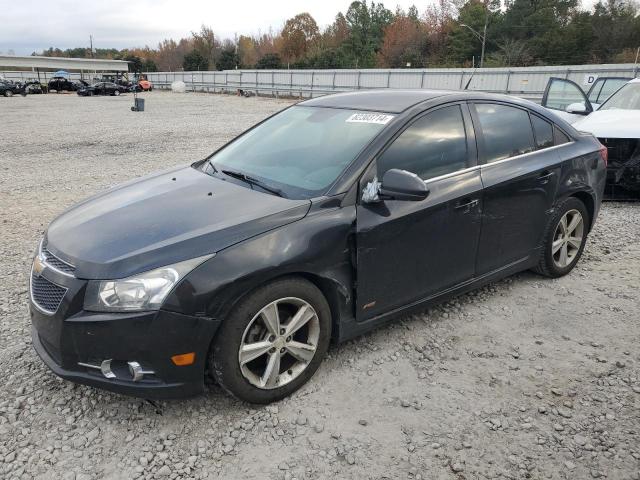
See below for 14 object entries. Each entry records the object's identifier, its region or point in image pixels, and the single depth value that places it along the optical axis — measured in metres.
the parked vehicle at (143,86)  54.35
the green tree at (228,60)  84.81
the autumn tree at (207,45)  93.31
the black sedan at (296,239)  2.53
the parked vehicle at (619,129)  6.79
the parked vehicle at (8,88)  41.62
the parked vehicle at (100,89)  45.09
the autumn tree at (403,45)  71.00
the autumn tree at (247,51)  94.81
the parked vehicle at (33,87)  45.89
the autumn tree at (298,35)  99.38
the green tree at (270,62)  79.75
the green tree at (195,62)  88.69
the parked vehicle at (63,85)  49.88
